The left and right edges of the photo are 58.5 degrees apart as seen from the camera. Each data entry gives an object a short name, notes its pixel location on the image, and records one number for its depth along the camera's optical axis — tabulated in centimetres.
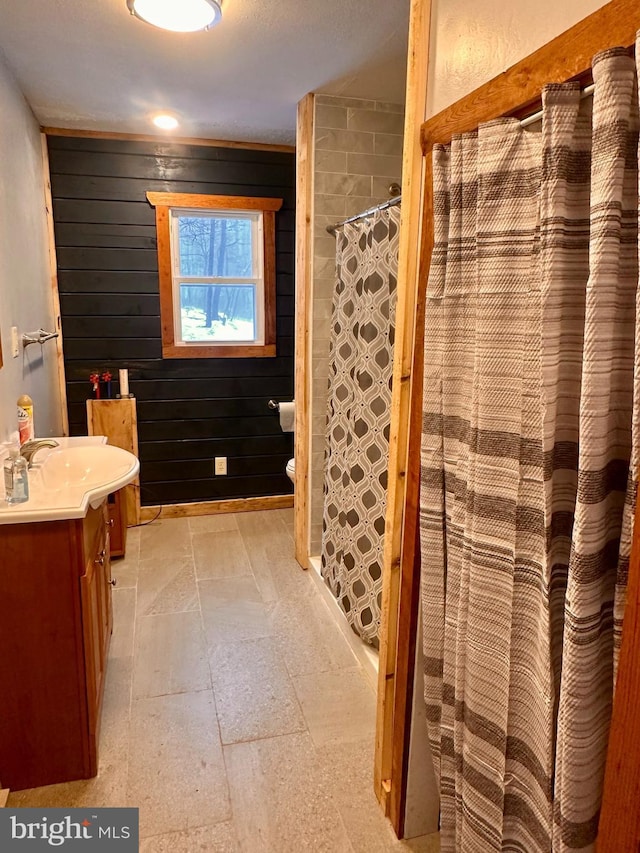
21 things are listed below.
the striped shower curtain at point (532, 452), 85
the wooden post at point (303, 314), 283
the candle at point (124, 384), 353
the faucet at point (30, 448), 196
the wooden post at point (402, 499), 135
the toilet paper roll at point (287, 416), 369
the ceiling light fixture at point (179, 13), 188
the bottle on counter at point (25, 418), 227
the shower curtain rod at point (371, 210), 200
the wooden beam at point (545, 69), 79
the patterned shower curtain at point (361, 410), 218
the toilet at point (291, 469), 338
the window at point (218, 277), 358
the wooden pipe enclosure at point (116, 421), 347
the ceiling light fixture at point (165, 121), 307
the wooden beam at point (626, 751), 77
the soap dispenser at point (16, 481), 165
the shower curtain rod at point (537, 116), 87
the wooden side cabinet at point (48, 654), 163
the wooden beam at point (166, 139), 326
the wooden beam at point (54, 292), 326
